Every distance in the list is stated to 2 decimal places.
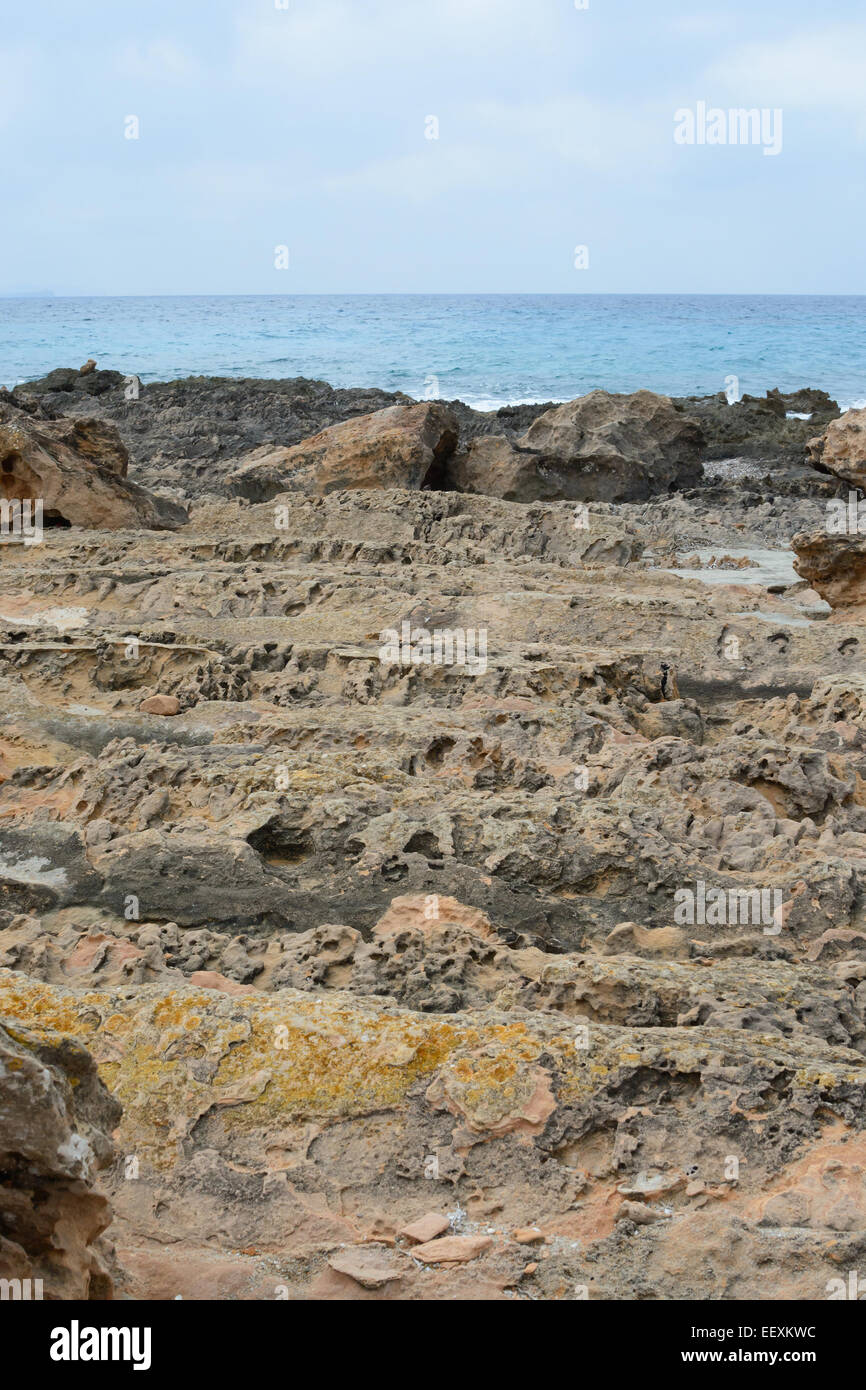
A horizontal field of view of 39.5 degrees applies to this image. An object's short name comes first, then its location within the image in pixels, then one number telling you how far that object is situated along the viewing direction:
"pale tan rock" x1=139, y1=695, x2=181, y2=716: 6.21
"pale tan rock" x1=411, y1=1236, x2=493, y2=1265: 2.60
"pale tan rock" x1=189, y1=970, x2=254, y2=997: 3.61
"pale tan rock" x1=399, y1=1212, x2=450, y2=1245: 2.69
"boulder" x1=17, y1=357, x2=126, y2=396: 25.16
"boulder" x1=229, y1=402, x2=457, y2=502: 12.87
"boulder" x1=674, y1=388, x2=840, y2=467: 19.11
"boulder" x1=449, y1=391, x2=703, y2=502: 14.48
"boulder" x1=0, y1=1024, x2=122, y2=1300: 1.98
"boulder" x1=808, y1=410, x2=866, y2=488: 11.08
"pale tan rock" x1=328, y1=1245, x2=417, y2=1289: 2.48
